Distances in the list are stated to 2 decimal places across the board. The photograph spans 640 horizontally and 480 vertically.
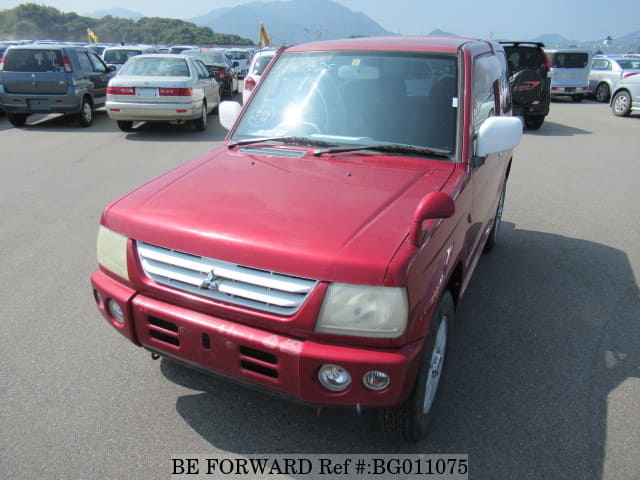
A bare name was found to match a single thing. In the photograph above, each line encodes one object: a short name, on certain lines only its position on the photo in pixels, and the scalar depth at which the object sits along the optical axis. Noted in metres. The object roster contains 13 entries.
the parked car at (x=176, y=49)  27.19
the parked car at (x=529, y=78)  12.02
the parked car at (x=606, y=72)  19.12
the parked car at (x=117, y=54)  19.08
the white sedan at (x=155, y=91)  10.67
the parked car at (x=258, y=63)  13.28
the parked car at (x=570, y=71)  18.42
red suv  2.10
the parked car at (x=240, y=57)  30.73
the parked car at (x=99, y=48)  25.00
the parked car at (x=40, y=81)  11.27
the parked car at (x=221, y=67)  17.66
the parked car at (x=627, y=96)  14.95
